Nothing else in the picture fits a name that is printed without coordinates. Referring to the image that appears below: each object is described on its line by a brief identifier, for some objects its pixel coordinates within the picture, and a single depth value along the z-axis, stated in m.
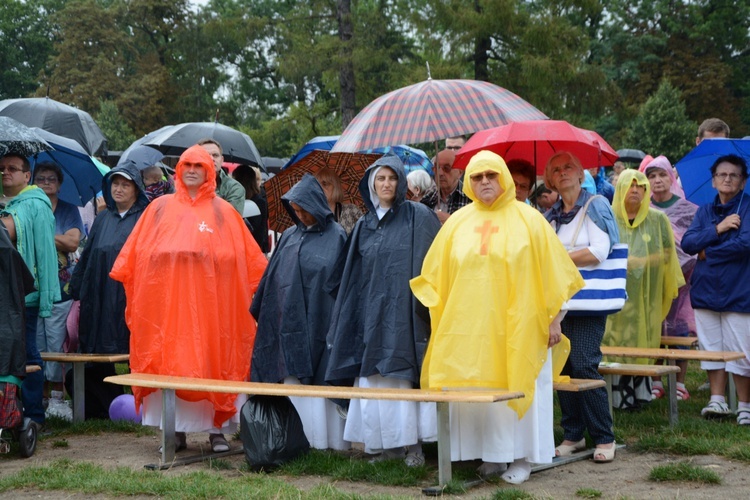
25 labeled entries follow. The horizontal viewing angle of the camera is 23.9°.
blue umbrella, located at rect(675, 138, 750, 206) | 13.59
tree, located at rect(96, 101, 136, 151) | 61.07
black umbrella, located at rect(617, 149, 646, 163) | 32.25
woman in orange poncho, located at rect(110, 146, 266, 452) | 12.24
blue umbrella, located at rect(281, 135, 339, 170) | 18.48
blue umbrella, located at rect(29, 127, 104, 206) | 15.66
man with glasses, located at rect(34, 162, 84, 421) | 14.92
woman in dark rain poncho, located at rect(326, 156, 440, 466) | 11.00
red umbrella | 12.57
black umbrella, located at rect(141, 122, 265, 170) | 17.70
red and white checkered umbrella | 12.40
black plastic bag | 11.12
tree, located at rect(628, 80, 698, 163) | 56.22
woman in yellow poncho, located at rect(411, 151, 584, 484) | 10.11
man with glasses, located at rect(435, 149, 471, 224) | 14.05
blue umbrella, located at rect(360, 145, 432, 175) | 15.61
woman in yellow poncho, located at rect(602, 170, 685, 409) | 14.12
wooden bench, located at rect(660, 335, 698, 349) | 14.87
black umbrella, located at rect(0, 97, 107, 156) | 18.16
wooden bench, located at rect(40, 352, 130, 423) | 13.63
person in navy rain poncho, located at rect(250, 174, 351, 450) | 11.84
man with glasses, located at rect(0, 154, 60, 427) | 13.03
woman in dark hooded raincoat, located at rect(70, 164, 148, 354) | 14.25
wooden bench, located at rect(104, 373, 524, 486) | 9.68
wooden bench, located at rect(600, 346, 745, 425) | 12.70
